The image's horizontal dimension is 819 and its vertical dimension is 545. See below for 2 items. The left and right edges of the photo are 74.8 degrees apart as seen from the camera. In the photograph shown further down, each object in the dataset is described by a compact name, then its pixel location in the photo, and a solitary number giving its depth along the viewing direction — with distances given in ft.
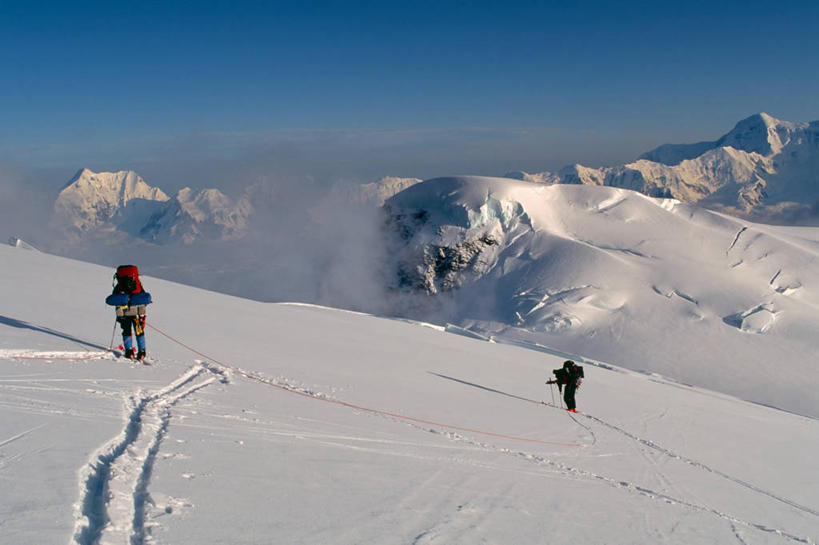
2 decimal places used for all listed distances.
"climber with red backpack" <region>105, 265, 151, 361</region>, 34.55
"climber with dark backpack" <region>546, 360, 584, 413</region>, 44.88
